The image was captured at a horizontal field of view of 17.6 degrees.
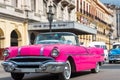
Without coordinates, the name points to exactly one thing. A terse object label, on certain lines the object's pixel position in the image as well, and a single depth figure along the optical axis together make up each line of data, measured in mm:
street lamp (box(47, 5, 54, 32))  30406
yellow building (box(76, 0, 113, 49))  64419
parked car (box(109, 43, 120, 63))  31089
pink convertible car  11875
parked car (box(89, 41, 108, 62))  35953
